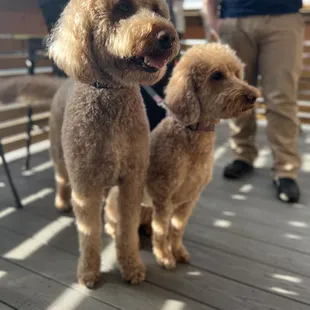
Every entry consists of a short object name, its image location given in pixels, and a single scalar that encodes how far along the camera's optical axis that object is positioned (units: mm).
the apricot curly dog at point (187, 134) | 1192
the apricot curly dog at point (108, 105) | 978
